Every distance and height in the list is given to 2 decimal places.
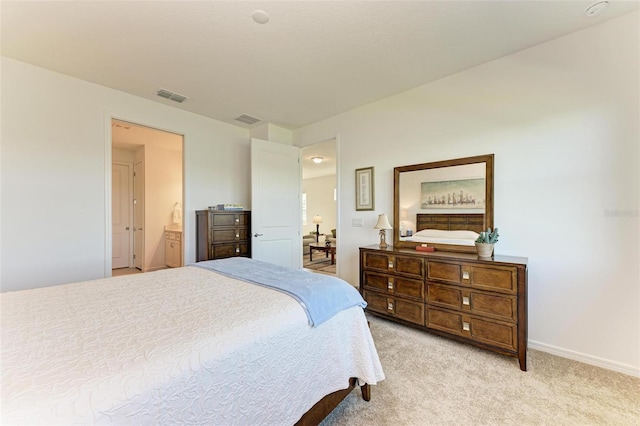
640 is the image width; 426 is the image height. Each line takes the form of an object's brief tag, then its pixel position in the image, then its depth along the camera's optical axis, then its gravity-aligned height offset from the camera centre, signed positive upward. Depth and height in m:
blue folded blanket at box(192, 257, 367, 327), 1.37 -0.44
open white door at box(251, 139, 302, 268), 3.77 +0.13
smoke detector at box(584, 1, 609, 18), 1.86 +1.47
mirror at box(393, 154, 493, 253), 2.58 +0.10
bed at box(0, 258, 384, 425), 0.73 -0.49
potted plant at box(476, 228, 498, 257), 2.33 -0.27
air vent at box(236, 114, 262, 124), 3.87 +1.41
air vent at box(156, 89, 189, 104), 3.11 +1.41
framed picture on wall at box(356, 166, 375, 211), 3.48 +0.31
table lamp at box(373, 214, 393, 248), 3.06 -0.17
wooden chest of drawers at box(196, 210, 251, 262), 3.53 -0.32
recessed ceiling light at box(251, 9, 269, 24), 1.90 +1.44
